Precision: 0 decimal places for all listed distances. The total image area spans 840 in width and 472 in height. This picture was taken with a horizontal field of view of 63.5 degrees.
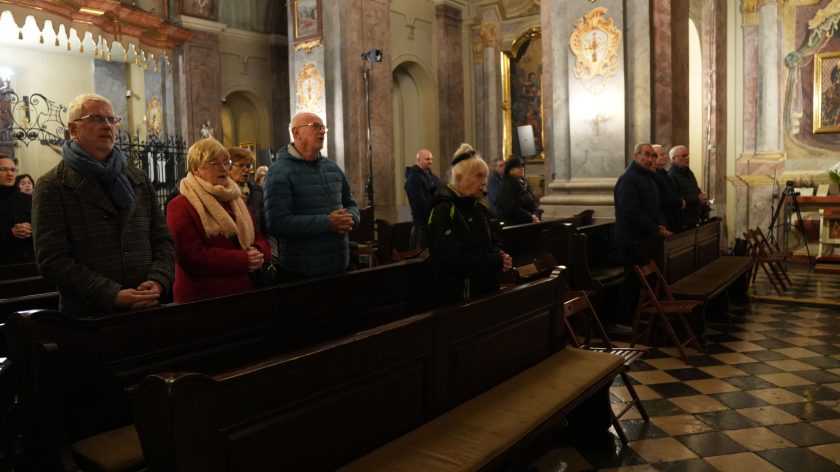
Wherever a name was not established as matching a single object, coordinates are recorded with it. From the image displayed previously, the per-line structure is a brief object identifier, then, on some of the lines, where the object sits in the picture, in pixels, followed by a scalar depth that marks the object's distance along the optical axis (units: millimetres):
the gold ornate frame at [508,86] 15258
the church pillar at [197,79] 14273
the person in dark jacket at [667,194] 7414
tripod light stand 10391
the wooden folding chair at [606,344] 4062
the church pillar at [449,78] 14938
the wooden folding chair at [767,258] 9008
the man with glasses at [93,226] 2711
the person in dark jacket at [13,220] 5492
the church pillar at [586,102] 8203
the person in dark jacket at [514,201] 7664
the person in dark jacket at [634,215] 6457
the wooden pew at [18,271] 4738
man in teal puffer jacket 3768
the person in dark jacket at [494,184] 9354
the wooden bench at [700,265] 6428
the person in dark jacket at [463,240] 3457
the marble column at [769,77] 13156
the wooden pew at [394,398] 1902
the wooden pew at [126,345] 2455
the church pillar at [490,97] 15352
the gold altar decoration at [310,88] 11000
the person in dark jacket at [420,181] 8250
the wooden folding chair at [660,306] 5590
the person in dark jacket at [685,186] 7910
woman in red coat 3311
